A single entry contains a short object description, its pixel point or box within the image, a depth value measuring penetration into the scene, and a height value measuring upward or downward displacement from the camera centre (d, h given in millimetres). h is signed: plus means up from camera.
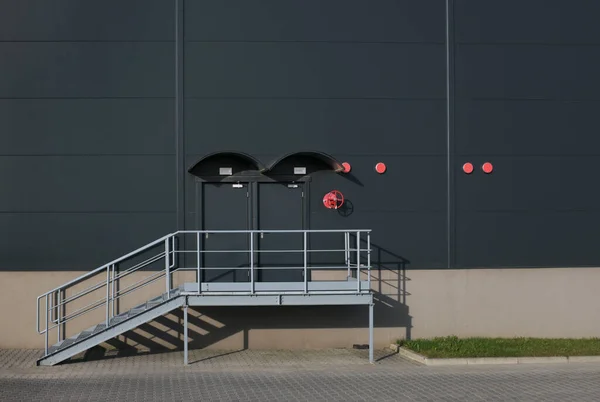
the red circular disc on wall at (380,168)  16062 +834
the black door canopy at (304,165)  15867 +892
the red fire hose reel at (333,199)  15914 +222
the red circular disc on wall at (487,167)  16219 +860
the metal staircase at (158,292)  14219 -1424
